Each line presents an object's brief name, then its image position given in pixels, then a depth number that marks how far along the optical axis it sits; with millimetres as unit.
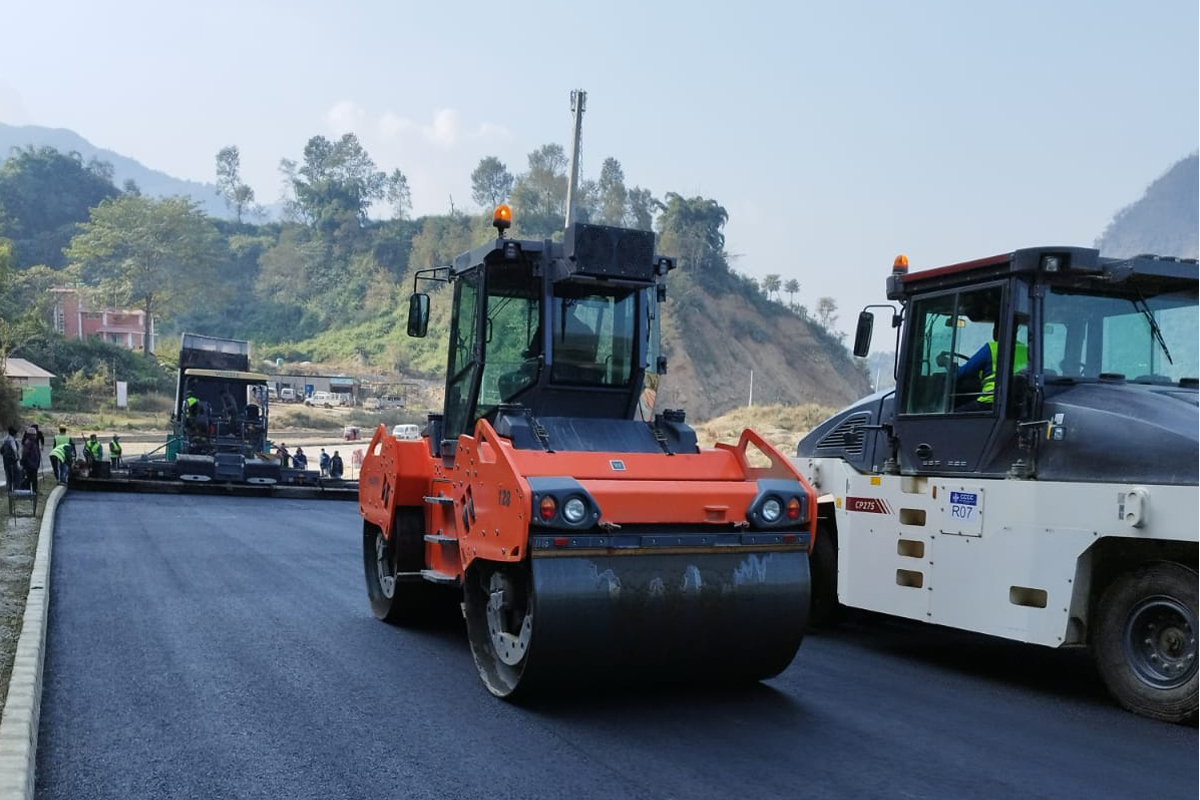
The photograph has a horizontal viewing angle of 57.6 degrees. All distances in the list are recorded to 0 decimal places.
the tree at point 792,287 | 108375
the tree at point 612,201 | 104688
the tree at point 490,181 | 122875
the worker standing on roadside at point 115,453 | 25903
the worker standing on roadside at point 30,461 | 18858
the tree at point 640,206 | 105188
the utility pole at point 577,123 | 23109
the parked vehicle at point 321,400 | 70750
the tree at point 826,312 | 107188
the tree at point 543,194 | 100125
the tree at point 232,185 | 152875
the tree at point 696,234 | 96938
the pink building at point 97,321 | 88625
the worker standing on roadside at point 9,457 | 18156
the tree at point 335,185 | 112375
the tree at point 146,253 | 90688
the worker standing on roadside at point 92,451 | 24703
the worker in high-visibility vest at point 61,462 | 23391
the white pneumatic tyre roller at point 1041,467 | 5840
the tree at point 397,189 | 120581
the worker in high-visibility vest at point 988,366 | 6762
